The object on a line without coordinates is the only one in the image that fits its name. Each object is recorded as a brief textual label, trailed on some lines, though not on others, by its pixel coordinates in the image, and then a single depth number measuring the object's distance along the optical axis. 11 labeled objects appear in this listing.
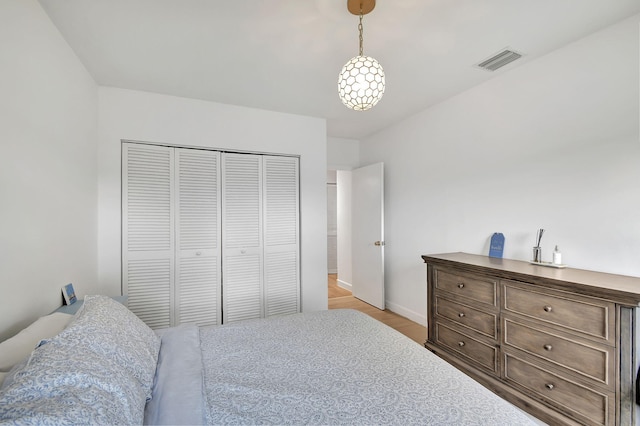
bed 0.76
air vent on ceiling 2.16
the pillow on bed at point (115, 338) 0.98
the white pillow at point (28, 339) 1.03
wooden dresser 1.48
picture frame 1.88
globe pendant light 1.47
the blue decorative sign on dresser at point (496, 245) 2.48
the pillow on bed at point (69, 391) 0.66
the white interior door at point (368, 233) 3.97
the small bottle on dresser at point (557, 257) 2.03
